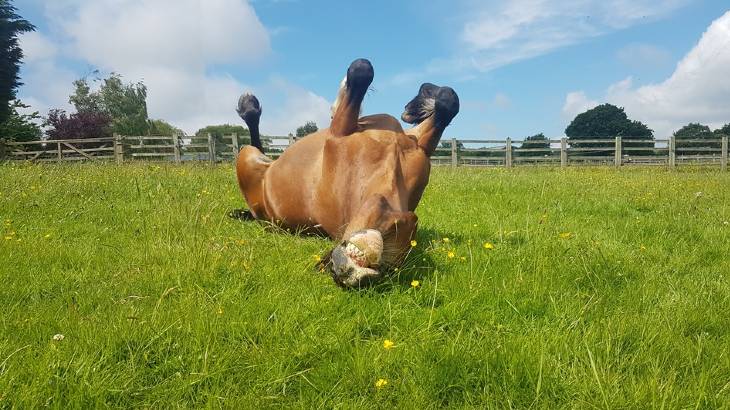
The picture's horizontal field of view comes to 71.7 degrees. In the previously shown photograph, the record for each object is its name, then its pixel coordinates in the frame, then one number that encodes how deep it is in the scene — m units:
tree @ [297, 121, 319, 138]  24.85
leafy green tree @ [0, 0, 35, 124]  25.69
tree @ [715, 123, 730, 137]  72.61
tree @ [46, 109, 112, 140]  41.41
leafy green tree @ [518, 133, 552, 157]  27.47
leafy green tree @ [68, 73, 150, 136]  57.12
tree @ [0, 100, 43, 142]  27.97
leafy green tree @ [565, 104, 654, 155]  68.94
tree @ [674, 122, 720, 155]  76.81
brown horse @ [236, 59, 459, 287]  2.69
